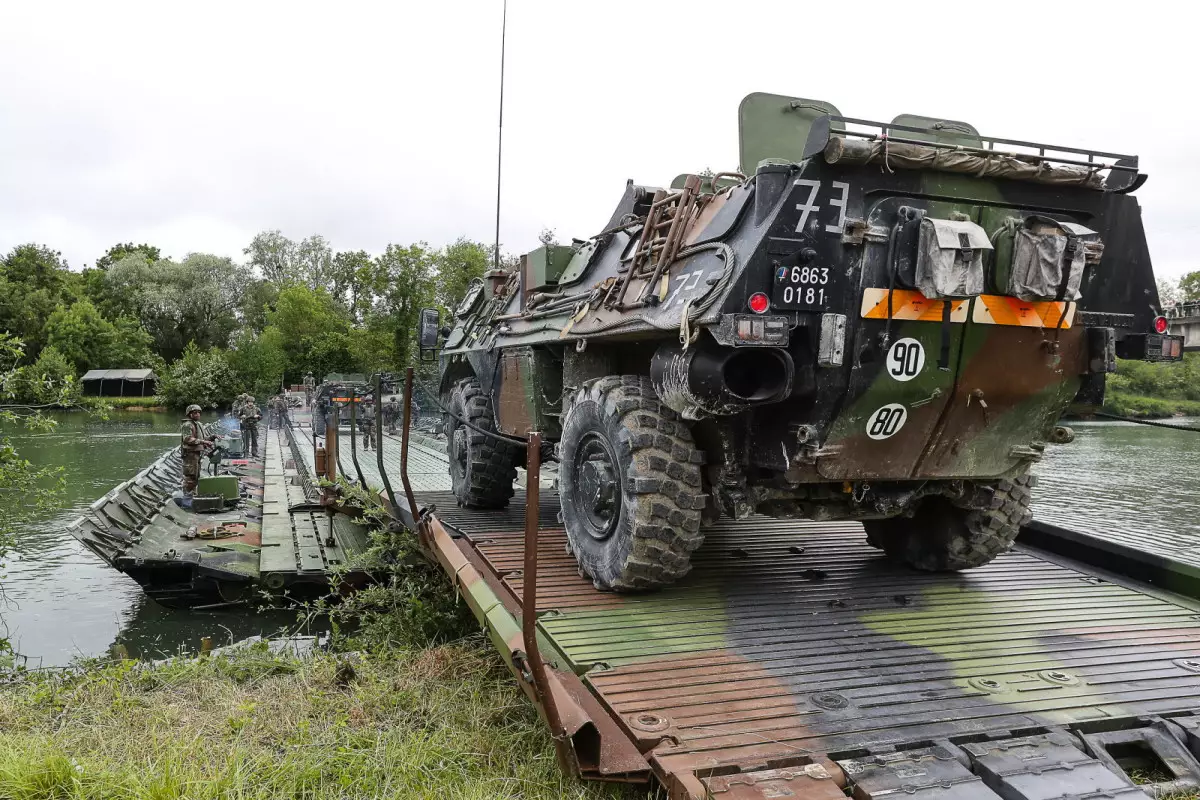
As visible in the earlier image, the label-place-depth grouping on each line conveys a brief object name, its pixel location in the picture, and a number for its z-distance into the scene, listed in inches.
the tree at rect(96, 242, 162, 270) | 2746.1
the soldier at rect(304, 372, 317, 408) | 1617.4
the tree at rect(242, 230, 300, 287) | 2748.5
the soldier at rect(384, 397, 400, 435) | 972.6
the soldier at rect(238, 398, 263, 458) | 956.0
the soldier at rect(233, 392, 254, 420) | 971.7
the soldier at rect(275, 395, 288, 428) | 1190.3
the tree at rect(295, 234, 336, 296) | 2741.1
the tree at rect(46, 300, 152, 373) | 1982.0
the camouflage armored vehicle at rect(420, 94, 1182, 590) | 168.7
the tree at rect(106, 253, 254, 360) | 2374.5
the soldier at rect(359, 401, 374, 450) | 757.6
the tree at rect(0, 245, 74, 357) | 2039.9
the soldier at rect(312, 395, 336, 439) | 1037.2
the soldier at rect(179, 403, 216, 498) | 621.6
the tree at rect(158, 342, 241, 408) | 1873.8
